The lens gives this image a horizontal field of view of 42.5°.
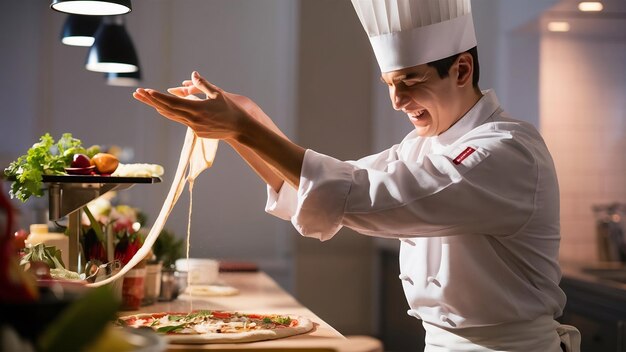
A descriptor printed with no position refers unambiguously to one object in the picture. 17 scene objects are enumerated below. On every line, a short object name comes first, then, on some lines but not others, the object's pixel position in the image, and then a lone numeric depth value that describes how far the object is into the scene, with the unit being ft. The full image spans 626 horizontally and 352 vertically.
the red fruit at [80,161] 7.34
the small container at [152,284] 8.67
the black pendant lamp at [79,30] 12.10
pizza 5.66
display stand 7.09
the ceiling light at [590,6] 12.46
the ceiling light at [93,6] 8.15
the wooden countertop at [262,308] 5.02
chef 5.31
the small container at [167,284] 9.04
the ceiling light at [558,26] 13.24
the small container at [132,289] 8.01
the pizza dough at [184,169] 6.50
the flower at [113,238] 7.91
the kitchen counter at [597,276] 10.16
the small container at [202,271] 10.30
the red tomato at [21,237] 5.73
